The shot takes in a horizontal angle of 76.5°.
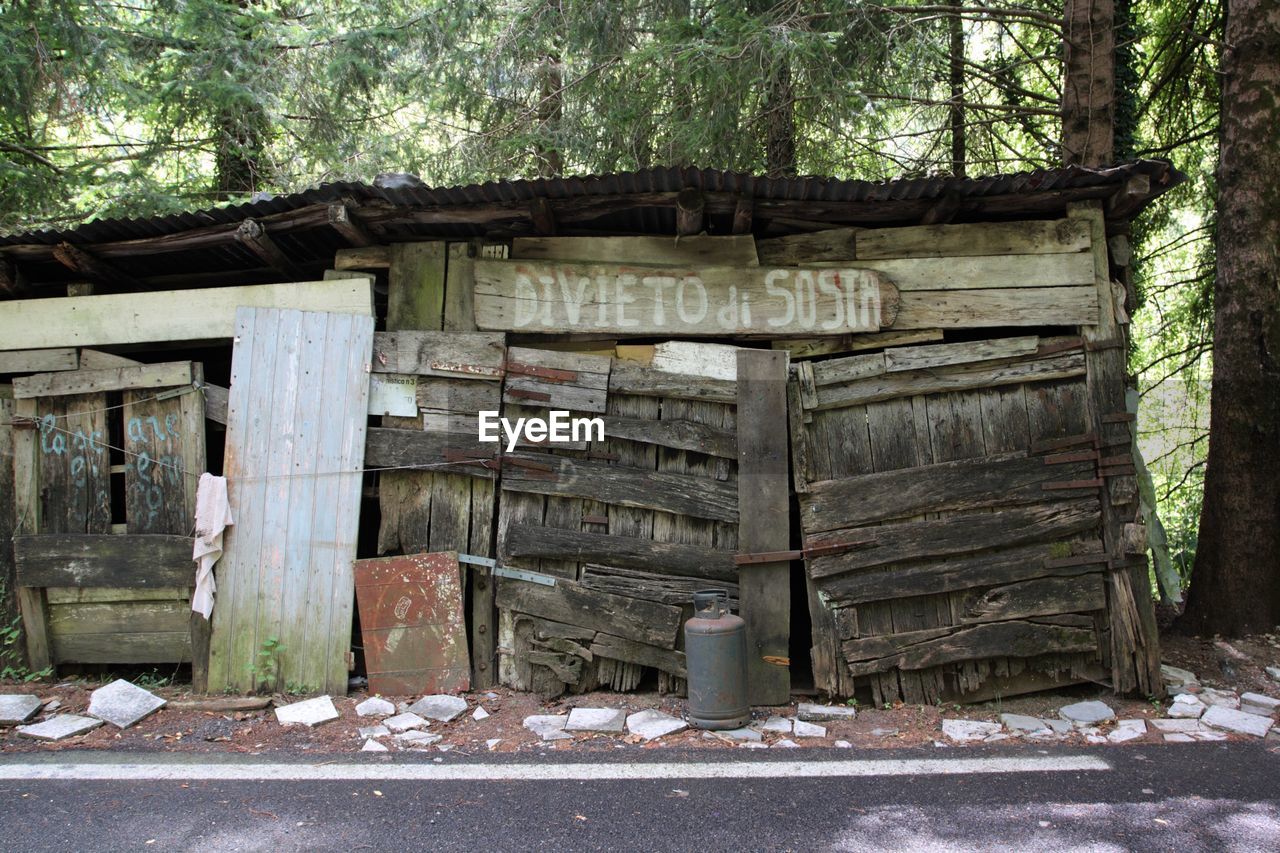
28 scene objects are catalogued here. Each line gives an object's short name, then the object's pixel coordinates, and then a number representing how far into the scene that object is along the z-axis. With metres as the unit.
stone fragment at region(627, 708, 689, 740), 5.18
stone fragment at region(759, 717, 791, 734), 5.27
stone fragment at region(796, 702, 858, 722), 5.49
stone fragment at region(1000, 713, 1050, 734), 5.21
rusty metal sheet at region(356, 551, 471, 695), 5.81
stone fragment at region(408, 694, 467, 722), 5.43
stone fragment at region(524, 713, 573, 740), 5.16
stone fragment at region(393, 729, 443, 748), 5.04
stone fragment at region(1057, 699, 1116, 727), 5.34
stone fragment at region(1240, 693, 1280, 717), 5.40
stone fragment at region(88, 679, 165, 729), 5.32
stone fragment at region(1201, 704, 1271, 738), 5.10
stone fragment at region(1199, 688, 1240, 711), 5.50
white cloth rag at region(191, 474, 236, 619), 5.85
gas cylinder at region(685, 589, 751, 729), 5.21
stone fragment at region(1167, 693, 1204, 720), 5.35
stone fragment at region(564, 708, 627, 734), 5.26
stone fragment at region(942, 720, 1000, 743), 5.10
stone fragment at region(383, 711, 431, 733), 5.25
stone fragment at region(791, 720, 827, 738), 5.19
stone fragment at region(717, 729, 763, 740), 5.10
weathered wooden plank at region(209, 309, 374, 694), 5.87
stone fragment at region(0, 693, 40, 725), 5.25
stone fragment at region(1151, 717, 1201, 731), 5.17
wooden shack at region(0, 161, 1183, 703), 5.70
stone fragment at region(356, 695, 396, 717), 5.48
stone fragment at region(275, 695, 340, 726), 5.33
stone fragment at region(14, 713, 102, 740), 5.07
